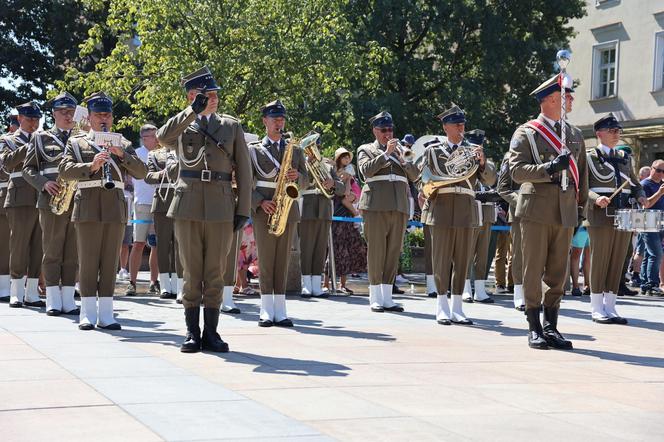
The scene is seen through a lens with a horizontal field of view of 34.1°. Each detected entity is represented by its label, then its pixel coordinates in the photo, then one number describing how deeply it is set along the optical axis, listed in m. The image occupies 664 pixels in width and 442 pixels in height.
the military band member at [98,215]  10.33
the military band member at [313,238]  15.03
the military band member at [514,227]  11.88
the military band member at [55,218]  11.63
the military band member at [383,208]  12.93
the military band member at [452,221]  11.62
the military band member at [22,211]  12.95
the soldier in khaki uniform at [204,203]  9.05
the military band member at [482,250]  15.04
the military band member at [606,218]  12.22
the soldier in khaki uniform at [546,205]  9.62
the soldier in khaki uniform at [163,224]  14.03
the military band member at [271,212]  11.06
